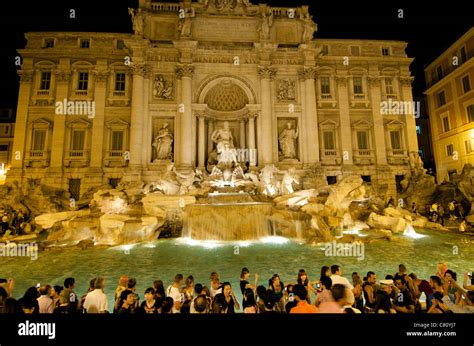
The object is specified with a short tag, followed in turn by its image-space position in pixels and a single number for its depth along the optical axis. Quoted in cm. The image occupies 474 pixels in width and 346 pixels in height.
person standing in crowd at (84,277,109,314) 356
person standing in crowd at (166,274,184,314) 372
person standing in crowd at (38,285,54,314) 347
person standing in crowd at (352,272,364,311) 362
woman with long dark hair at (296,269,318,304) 407
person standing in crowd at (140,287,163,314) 321
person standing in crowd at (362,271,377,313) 353
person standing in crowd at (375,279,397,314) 309
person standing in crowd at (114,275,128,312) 393
